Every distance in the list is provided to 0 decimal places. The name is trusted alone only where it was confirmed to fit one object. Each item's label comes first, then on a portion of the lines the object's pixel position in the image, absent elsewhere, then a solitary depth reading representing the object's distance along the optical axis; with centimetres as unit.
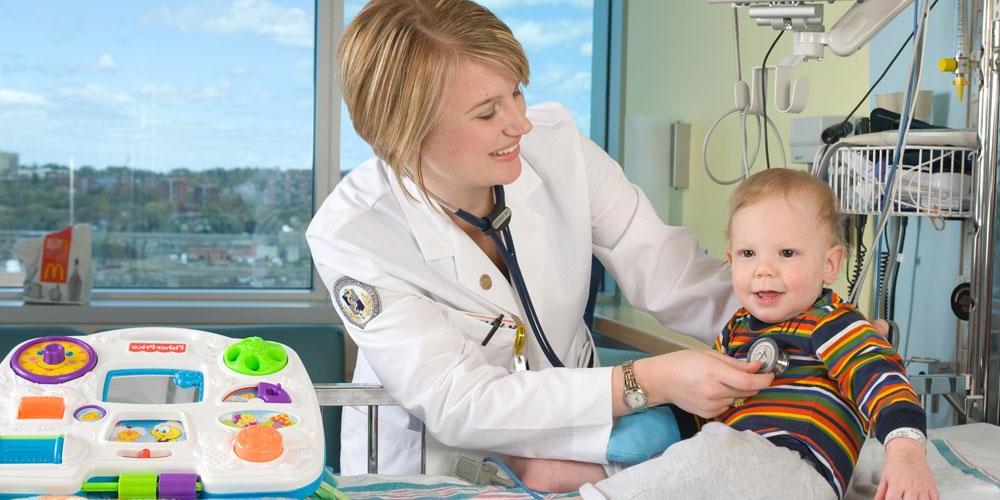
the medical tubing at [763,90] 226
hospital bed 119
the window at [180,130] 394
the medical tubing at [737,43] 191
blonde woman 133
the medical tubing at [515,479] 122
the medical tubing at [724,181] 259
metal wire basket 164
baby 109
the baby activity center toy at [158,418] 97
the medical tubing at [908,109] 155
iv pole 152
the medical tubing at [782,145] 241
